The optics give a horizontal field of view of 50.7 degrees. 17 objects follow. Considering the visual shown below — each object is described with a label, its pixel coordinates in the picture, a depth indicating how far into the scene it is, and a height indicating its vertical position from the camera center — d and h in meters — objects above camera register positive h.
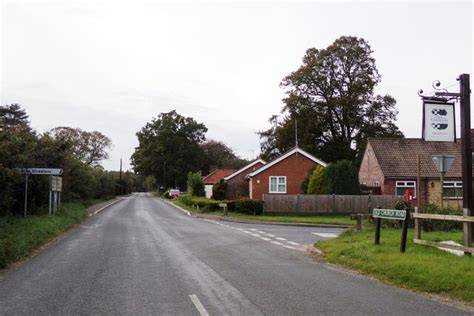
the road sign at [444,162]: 12.88 +0.90
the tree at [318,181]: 37.94 +0.99
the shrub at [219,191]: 47.78 +0.18
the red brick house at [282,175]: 41.81 +1.60
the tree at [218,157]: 111.21 +8.56
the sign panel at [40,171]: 20.87 +0.82
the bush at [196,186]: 57.08 +0.74
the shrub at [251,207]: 34.09 -0.92
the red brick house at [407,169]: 40.06 +2.27
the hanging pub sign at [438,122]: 12.05 +1.81
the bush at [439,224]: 17.16 -0.94
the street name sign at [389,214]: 12.26 -0.45
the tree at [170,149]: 99.50 +8.67
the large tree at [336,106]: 56.78 +10.19
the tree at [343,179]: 36.22 +1.15
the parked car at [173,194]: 78.95 -0.31
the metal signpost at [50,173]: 21.08 +0.71
